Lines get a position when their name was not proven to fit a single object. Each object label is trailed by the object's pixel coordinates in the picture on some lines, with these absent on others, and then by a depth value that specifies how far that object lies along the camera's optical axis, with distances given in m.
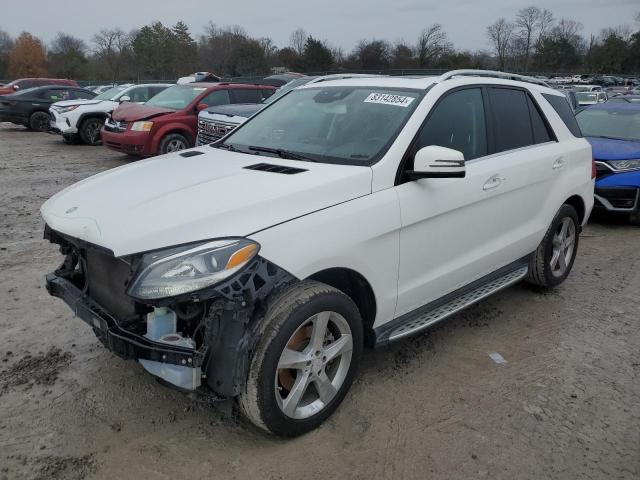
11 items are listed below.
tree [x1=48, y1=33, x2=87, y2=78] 57.18
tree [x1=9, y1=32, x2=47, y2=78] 60.38
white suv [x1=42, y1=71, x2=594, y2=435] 2.47
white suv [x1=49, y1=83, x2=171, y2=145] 14.34
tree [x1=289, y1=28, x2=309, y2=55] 70.02
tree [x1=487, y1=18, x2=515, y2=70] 71.50
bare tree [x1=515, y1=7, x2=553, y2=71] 72.65
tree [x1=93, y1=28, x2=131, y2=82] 62.12
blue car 7.10
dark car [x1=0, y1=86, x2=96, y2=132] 17.56
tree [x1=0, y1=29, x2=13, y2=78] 59.78
